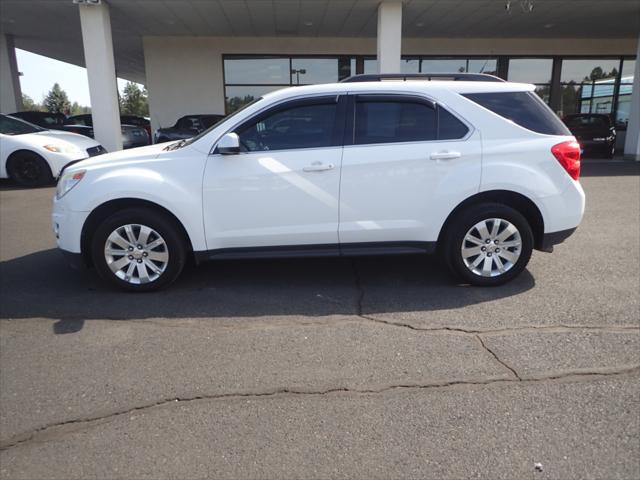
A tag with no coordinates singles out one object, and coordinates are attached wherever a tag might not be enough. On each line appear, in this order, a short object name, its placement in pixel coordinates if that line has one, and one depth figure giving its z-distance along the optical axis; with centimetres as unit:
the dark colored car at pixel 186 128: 1470
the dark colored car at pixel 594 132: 1559
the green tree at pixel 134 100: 5997
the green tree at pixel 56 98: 5354
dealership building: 1334
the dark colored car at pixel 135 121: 2068
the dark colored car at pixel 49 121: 1556
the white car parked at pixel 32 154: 1034
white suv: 434
